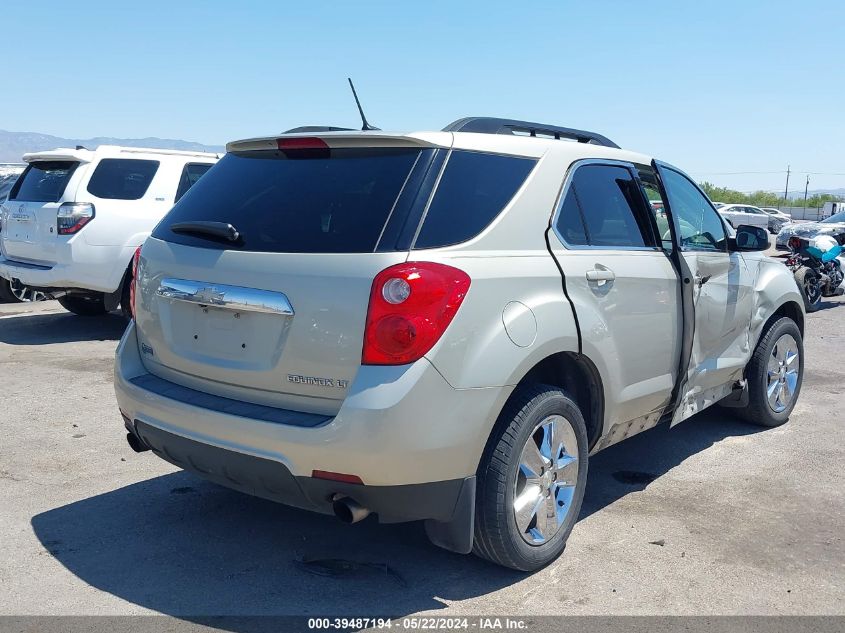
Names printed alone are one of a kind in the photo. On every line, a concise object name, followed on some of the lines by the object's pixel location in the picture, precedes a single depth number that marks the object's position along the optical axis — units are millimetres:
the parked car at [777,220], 44769
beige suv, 3037
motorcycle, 12641
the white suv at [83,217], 8531
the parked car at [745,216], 43906
